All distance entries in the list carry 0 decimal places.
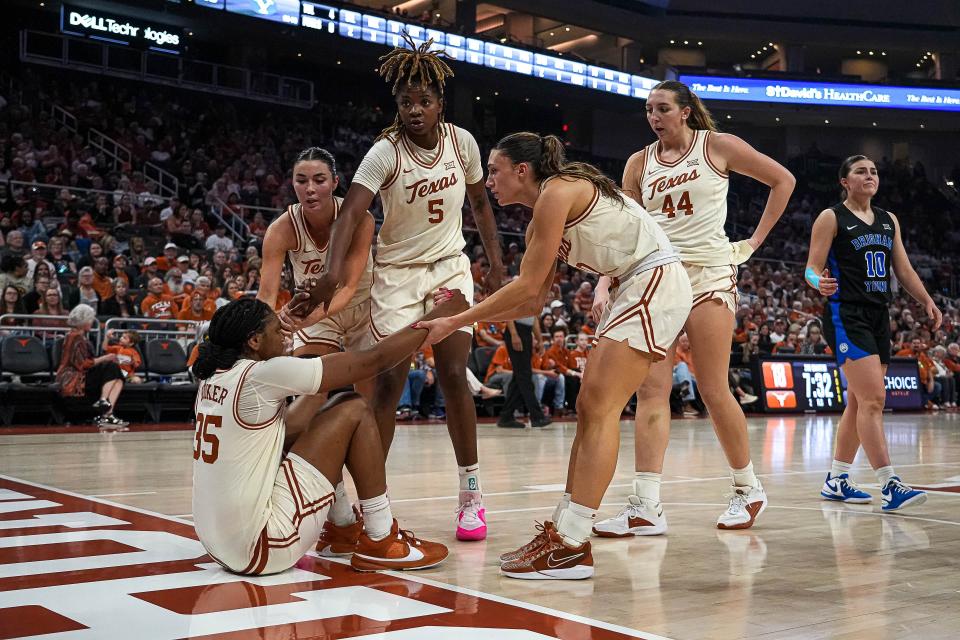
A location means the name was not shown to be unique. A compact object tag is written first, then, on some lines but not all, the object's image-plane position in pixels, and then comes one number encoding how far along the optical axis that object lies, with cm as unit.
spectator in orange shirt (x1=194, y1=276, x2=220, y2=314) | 1223
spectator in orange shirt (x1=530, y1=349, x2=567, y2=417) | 1353
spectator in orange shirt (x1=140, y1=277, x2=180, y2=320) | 1230
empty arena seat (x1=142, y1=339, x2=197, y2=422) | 1129
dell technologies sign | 1942
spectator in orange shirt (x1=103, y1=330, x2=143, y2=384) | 1098
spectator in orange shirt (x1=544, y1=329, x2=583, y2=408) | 1370
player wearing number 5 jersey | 426
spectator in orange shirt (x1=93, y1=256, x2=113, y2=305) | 1213
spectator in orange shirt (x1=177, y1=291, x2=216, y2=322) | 1215
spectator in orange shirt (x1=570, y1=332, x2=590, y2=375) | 1410
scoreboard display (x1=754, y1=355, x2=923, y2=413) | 1569
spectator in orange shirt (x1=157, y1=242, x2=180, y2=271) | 1391
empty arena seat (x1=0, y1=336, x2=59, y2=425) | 1047
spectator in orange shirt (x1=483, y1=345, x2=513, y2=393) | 1323
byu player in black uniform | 547
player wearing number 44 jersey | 461
